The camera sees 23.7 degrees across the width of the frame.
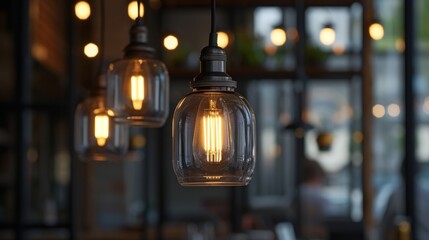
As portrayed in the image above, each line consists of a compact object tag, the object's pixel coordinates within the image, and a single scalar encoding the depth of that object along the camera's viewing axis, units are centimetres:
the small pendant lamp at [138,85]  282
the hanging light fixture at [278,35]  754
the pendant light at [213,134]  225
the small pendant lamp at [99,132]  330
